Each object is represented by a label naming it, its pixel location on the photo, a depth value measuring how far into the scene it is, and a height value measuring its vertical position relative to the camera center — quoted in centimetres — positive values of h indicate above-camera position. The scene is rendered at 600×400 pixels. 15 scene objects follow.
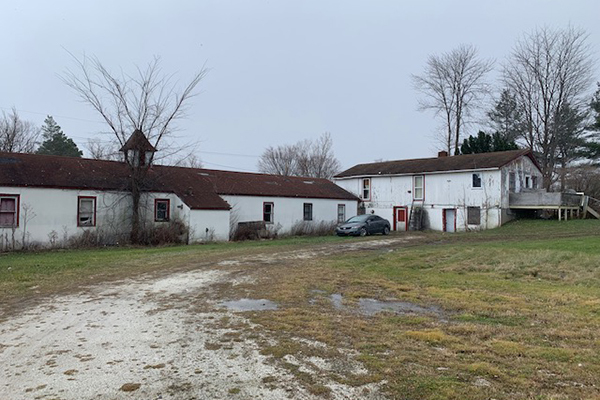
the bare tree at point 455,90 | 4578 +1268
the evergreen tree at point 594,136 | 3862 +691
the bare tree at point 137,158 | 2377 +285
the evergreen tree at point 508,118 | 4228 +943
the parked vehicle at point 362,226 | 2819 -107
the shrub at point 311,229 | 3114 -140
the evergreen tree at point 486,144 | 4050 +630
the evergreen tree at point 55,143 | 4725 +717
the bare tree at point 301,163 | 6662 +709
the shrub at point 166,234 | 2331 -136
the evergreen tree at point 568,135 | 3825 +680
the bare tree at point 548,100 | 3756 +980
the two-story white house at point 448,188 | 3117 +173
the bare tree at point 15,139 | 4178 +691
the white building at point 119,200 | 2084 +47
